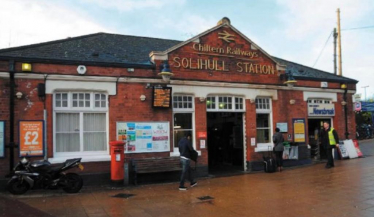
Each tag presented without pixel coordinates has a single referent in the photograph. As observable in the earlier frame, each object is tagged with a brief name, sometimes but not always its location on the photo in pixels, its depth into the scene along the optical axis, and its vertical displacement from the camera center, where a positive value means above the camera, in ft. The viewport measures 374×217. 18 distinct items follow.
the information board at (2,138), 29.86 -1.07
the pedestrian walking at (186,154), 31.30 -3.08
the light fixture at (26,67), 31.01 +5.80
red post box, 31.53 -3.74
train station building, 32.01 +3.23
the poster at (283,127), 44.06 -0.81
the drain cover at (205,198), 26.27 -6.25
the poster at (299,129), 45.42 -1.17
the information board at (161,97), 35.94 +3.04
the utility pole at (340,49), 85.06 +19.06
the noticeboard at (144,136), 34.68 -1.32
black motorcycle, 27.86 -4.63
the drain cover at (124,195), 27.76 -6.29
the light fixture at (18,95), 30.73 +3.05
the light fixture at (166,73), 35.86 +5.75
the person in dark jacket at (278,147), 40.50 -3.30
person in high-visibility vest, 40.81 -2.73
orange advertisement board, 30.58 -1.16
